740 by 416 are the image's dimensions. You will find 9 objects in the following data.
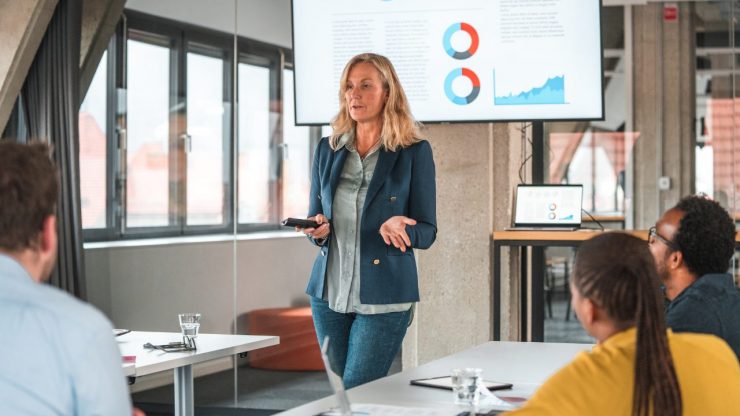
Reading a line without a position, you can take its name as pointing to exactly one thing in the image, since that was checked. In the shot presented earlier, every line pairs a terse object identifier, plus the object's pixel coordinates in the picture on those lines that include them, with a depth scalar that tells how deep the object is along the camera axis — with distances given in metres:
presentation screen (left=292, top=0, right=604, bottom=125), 4.55
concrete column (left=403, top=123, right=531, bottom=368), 5.01
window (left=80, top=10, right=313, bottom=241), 5.81
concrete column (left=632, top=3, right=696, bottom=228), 5.79
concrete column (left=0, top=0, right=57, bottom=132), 5.60
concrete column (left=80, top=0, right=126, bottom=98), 5.97
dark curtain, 5.72
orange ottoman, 5.80
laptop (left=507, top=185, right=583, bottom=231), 4.97
